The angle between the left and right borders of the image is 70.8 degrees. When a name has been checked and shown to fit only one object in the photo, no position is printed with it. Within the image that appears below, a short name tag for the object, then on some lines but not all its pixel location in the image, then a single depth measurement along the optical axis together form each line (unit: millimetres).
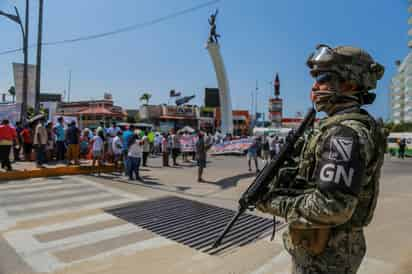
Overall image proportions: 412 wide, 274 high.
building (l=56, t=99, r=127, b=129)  47688
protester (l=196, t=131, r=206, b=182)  9634
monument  31750
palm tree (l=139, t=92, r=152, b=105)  96688
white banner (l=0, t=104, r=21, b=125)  14211
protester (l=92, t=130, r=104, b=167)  10327
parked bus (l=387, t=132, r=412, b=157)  25672
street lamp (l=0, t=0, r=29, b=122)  11664
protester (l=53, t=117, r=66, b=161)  12000
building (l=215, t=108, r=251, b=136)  70188
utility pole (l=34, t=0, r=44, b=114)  11945
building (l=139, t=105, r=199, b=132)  57875
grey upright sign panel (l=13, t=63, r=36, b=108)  13052
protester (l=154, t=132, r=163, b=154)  19584
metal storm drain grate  4441
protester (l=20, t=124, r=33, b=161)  11711
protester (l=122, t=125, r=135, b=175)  9766
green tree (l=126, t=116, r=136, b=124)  58884
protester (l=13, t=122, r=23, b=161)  12414
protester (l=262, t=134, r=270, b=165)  16352
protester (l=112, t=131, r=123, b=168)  10750
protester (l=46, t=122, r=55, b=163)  12383
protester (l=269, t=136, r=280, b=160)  16772
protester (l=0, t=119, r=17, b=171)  9148
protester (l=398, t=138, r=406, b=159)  22281
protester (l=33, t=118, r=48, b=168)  9844
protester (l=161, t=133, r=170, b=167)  13409
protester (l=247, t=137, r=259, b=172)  12633
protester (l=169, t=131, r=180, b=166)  14296
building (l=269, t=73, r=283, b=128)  39959
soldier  1339
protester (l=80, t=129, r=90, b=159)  13859
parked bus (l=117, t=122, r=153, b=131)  30791
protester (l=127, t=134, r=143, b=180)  9375
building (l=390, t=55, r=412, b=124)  73150
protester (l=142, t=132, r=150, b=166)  12873
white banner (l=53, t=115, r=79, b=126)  13880
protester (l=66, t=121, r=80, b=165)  10734
